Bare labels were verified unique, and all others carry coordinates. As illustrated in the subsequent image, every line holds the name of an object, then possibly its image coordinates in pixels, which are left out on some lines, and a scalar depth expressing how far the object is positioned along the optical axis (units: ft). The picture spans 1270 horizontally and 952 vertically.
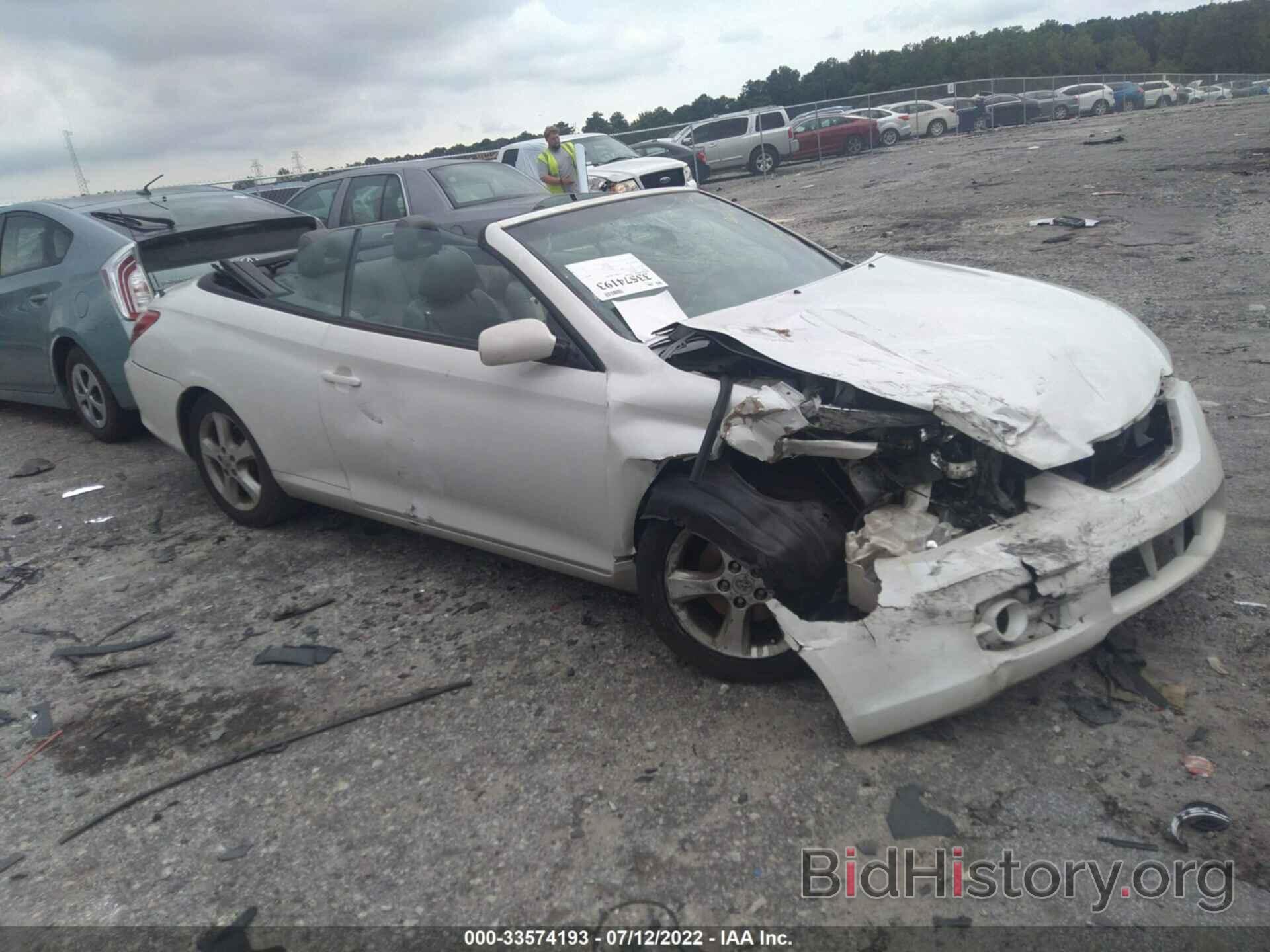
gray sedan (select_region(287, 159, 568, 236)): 31.55
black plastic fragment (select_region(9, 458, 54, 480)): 21.90
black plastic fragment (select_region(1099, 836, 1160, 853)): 8.12
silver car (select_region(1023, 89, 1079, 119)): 113.50
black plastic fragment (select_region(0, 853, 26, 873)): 9.53
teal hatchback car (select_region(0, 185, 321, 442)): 21.22
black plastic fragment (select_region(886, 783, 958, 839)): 8.57
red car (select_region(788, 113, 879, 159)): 99.40
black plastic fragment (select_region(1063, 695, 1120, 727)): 9.70
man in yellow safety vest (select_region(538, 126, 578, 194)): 40.96
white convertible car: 9.23
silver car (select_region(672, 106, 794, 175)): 95.55
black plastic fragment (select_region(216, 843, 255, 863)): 9.31
